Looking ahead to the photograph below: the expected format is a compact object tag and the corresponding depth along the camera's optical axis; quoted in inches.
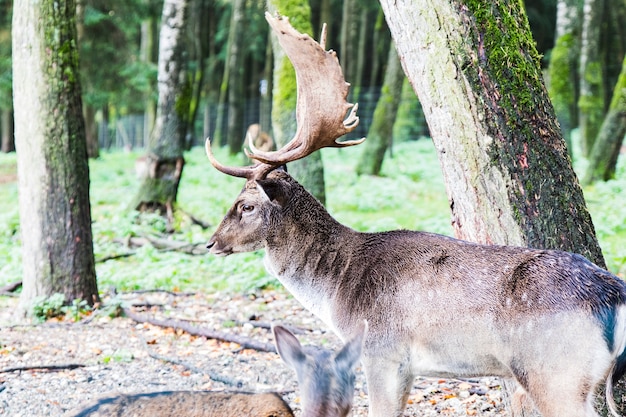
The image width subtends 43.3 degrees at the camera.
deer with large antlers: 166.2
